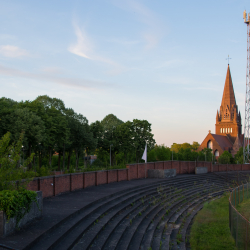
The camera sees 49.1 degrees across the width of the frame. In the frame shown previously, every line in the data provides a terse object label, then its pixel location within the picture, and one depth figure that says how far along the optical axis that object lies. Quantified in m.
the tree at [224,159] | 83.86
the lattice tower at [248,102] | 52.62
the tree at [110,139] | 56.72
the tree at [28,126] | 32.28
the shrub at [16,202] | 7.58
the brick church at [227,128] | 108.69
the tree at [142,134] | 57.06
